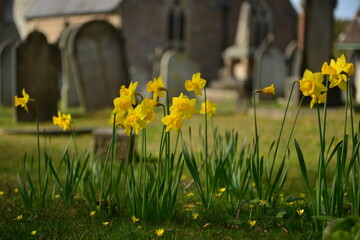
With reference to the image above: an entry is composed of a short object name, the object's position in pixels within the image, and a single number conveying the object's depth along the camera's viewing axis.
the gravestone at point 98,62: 12.82
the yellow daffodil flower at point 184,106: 3.08
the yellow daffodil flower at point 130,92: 3.16
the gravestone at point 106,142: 6.25
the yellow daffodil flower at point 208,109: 3.91
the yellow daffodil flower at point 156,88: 3.32
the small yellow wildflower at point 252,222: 3.12
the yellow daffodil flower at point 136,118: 3.15
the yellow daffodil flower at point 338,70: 2.98
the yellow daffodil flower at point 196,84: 3.34
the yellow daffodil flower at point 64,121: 3.93
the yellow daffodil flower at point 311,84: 3.09
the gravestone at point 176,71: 15.57
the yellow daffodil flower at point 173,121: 3.07
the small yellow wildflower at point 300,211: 3.29
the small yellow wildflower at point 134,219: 3.17
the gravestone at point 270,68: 17.22
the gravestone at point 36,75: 10.95
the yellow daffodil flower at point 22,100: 3.67
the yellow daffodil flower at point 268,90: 3.23
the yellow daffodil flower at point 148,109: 3.16
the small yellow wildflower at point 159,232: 2.92
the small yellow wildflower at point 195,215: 3.27
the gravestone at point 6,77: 14.63
